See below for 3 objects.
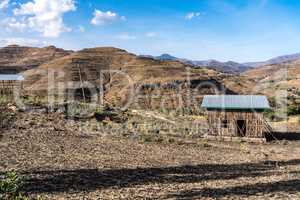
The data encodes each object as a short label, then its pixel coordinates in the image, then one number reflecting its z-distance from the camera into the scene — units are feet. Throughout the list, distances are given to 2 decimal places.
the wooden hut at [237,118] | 108.58
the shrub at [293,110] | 179.44
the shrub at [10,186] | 24.67
